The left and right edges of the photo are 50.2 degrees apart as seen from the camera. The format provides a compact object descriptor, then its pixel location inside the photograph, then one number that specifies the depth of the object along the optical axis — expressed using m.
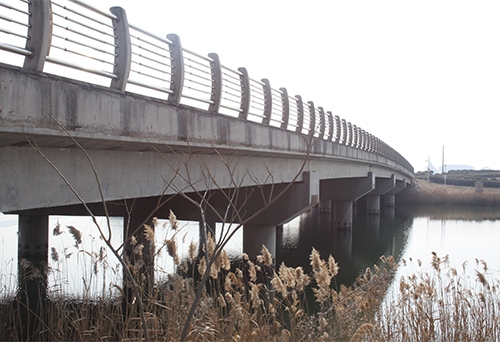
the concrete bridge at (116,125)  5.28
